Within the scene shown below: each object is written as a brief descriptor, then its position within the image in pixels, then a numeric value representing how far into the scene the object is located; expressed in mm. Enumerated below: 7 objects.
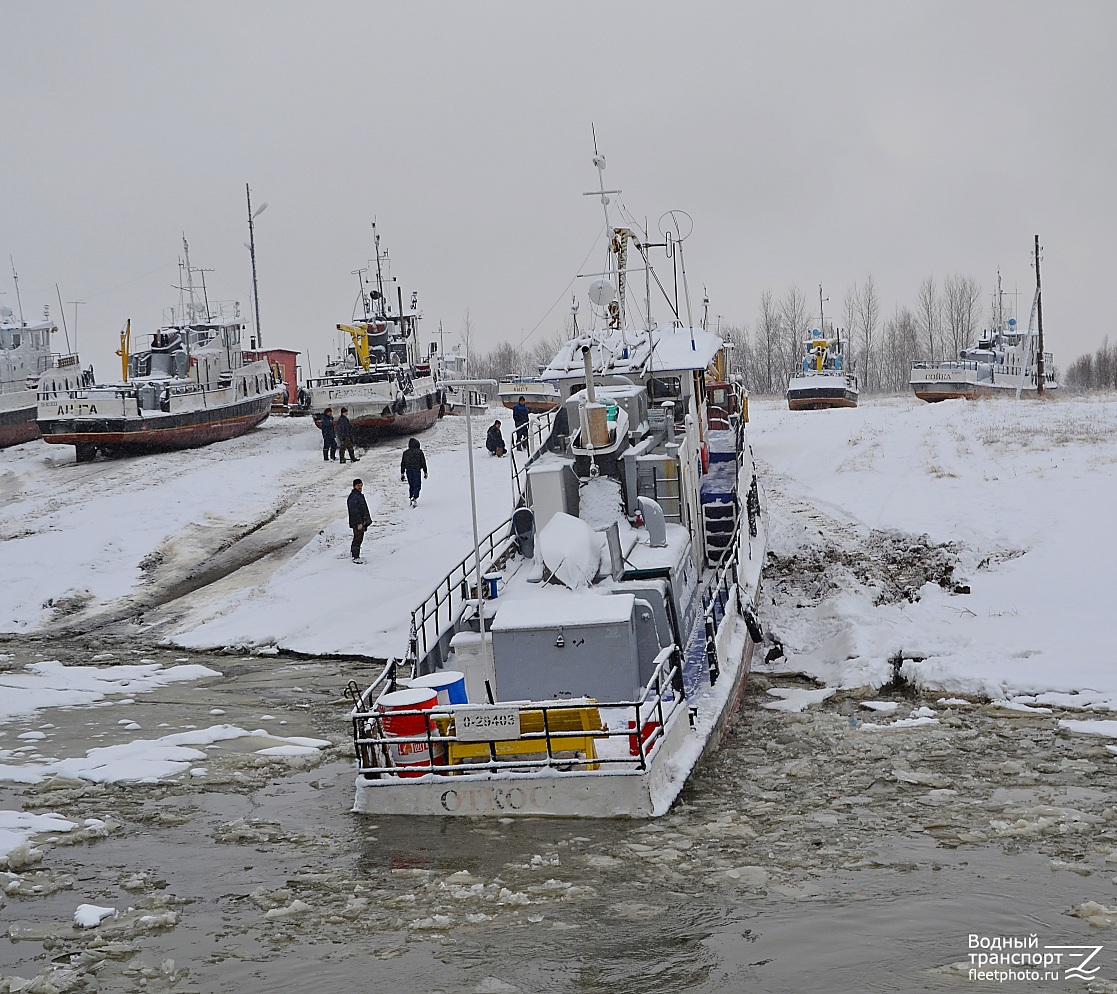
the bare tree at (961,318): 85250
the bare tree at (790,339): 87312
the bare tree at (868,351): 87062
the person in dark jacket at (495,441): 30234
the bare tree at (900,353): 88688
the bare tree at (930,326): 86625
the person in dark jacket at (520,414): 30891
